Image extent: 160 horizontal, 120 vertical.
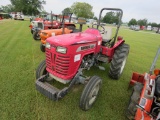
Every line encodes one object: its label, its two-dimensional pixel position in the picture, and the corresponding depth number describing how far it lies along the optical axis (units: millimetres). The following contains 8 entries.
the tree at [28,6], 43031
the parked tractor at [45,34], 5930
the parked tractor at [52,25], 9383
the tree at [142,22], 76988
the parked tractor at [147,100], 1879
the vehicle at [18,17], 28400
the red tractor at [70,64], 2303
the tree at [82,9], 60219
